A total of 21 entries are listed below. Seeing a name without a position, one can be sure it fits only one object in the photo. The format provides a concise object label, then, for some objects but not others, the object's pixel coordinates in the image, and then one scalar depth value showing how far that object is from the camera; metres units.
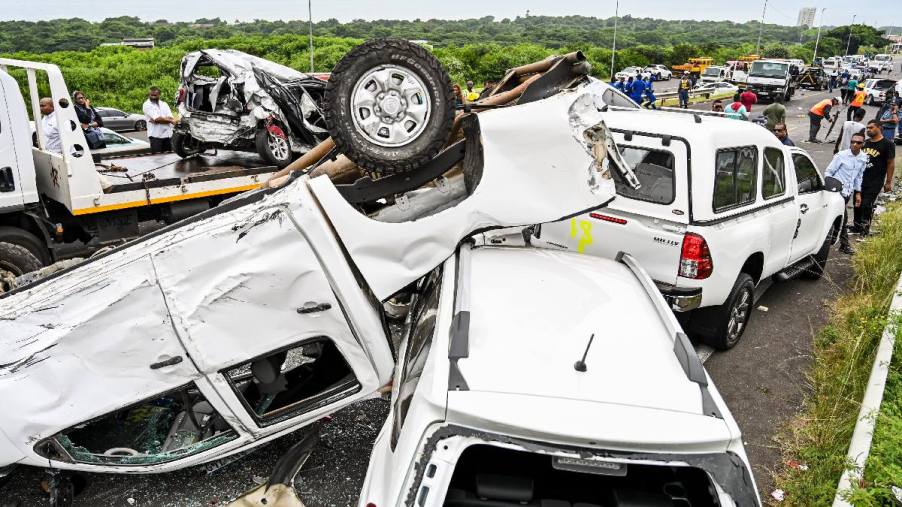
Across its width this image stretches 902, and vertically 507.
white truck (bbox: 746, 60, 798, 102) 29.13
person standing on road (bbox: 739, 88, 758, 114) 15.31
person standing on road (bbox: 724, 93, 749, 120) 12.72
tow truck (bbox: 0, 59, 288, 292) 6.35
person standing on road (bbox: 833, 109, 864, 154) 11.67
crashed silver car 8.23
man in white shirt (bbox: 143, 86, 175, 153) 9.85
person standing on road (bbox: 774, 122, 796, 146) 8.96
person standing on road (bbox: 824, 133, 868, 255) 8.60
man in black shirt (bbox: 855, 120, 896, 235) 8.95
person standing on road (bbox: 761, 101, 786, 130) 13.07
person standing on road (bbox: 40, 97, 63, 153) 7.04
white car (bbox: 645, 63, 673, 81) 44.31
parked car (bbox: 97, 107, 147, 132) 17.38
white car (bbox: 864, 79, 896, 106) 29.84
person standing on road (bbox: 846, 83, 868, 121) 17.33
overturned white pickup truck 3.07
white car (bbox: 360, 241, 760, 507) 2.26
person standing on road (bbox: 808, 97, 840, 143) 17.95
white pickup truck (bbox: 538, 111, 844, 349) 4.98
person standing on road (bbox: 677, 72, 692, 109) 23.69
